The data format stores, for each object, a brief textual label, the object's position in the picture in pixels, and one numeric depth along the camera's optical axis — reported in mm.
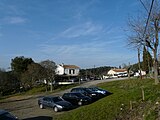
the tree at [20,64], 40677
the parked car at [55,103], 12960
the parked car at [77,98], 14866
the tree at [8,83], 32020
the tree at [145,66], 43132
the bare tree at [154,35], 17365
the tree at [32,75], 30742
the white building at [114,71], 69598
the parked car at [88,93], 16737
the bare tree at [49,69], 30586
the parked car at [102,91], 17530
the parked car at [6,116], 6875
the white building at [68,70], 54201
